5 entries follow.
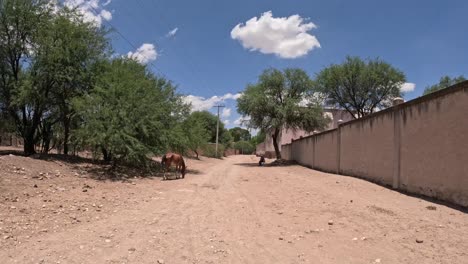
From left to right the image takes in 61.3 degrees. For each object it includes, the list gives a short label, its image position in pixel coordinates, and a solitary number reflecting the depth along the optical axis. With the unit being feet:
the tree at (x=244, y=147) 452.76
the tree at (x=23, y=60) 63.57
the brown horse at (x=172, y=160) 65.05
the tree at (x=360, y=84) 150.71
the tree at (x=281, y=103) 123.13
